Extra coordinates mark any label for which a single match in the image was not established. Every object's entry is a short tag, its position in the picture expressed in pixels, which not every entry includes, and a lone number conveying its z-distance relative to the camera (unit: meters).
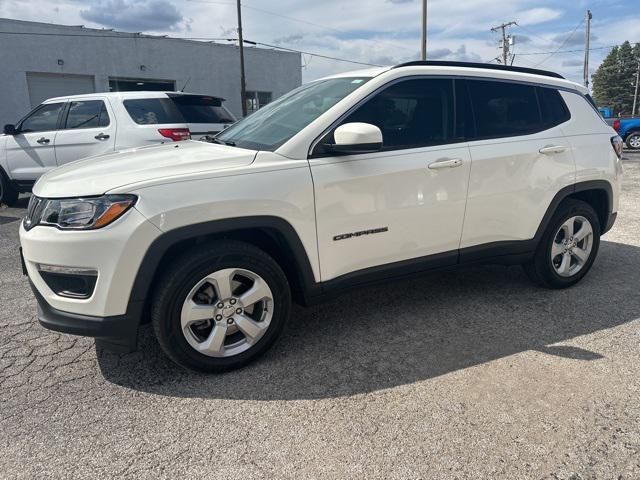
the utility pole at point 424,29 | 22.31
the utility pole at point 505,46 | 50.89
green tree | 85.81
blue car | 18.02
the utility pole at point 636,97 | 75.66
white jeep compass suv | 2.58
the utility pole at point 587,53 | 42.44
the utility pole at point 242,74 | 21.66
